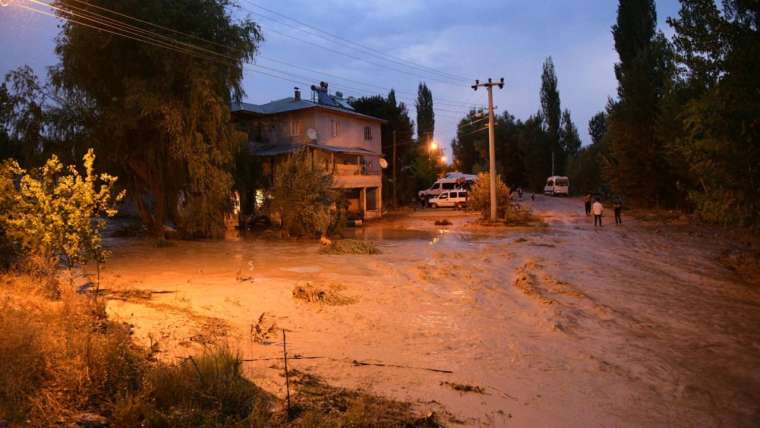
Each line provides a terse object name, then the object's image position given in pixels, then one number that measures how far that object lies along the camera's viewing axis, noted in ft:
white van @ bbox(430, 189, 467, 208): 148.62
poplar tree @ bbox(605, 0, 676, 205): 117.91
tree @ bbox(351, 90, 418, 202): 160.66
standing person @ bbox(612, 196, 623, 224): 97.04
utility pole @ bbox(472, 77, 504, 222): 101.65
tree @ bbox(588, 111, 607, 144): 265.13
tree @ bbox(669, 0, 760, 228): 43.14
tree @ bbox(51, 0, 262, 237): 69.41
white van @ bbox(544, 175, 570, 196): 204.64
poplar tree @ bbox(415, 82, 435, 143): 229.04
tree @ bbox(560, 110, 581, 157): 262.06
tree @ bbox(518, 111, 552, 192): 245.24
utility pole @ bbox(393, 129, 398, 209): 147.64
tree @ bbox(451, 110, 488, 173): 276.53
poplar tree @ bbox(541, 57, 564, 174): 246.88
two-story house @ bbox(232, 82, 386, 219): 116.16
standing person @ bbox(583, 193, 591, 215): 113.22
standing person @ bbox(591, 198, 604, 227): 94.07
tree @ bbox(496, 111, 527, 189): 262.67
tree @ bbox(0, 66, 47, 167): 70.59
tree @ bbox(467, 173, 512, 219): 105.91
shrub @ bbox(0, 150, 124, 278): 30.35
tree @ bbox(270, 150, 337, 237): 79.66
